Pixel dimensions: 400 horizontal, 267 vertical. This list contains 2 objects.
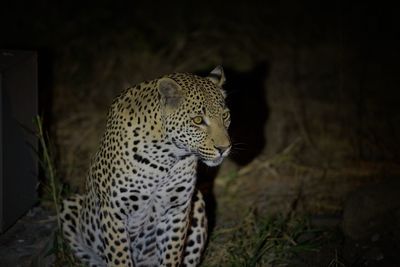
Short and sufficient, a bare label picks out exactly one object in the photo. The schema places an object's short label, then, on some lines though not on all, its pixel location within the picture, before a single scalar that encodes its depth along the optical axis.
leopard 12.00
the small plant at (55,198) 14.39
